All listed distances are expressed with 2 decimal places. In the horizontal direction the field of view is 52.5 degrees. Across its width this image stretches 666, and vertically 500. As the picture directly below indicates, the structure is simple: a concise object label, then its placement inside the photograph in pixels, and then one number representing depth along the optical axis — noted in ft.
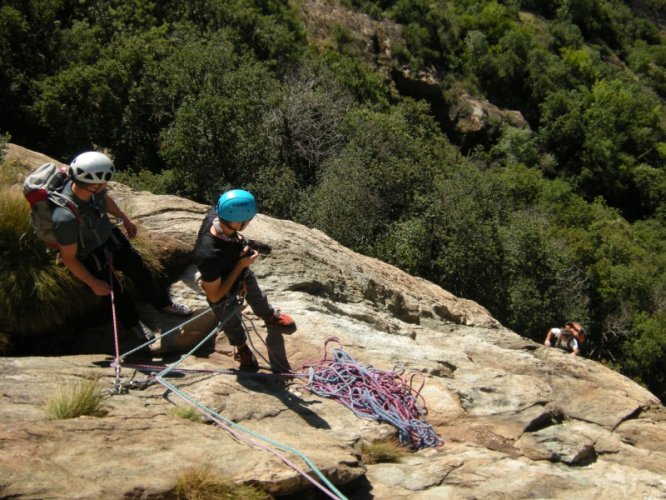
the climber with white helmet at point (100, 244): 16.42
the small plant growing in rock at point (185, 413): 15.30
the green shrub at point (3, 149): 26.17
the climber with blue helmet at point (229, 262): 16.15
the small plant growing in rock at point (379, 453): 16.37
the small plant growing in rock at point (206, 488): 11.69
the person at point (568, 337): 35.70
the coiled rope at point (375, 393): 18.04
